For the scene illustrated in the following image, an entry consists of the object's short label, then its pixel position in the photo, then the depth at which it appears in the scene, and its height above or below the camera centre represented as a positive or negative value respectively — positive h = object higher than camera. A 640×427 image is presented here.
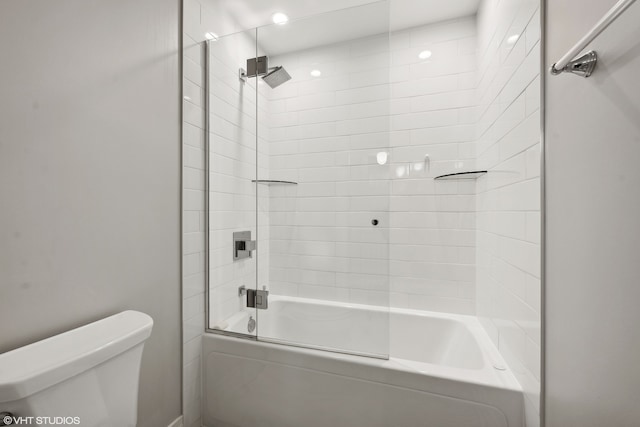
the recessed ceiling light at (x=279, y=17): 1.91 +1.35
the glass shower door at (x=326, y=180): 1.55 +0.19
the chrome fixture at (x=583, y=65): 0.69 +0.38
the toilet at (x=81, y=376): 0.68 -0.45
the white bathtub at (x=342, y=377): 1.15 -0.77
